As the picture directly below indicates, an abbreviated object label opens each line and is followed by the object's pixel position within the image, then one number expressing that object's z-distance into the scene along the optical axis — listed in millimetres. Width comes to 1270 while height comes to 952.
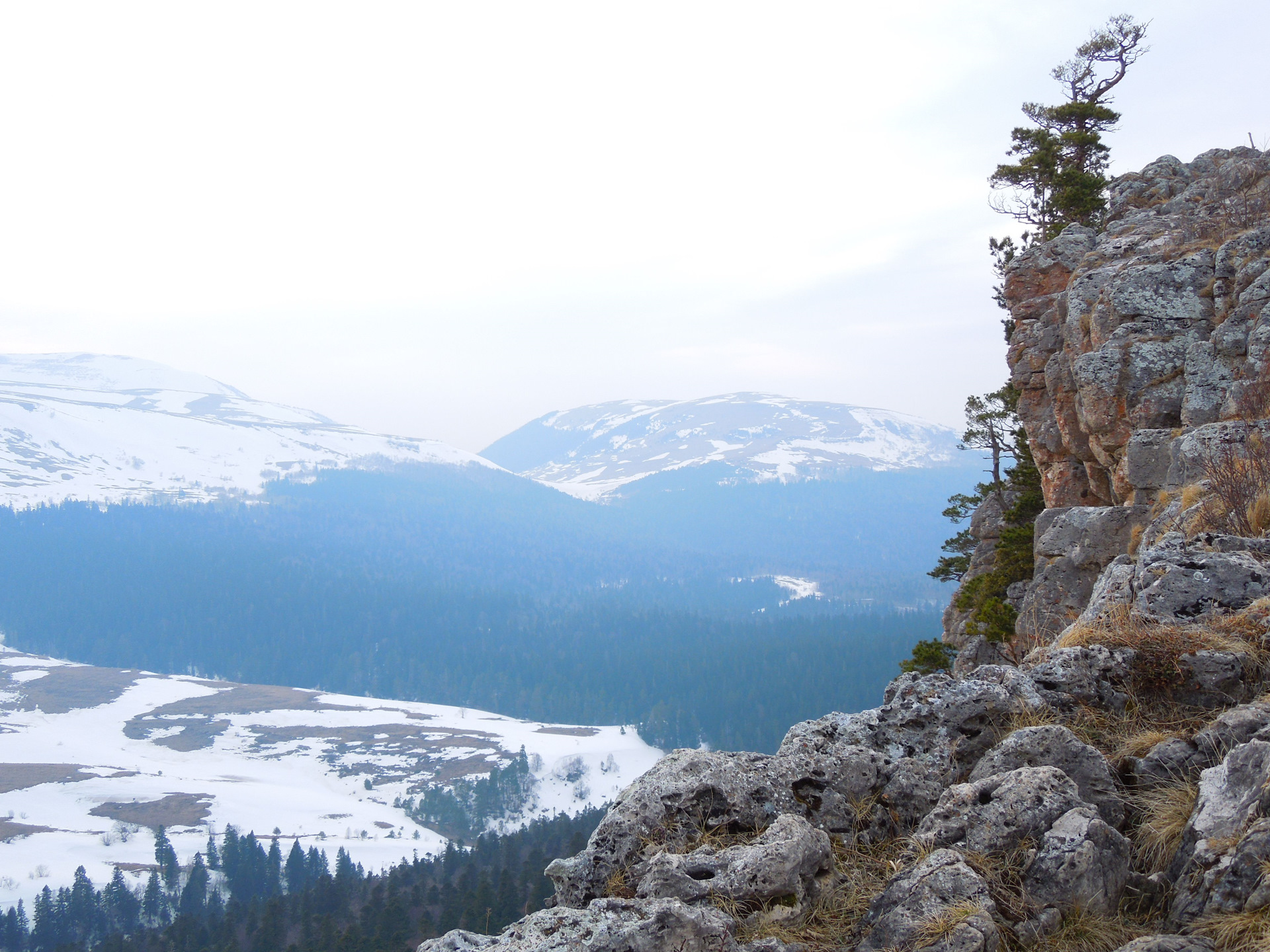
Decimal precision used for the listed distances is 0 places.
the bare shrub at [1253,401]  11062
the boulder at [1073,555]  13562
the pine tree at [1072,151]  26750
